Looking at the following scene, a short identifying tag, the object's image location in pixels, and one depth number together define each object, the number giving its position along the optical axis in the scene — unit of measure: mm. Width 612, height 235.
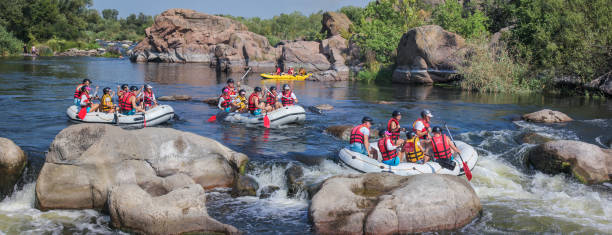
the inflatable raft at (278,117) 16531
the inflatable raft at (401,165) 10547
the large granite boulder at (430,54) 30828
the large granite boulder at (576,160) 11100
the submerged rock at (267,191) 10168
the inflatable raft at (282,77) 36031
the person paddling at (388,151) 10602
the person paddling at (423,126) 11805
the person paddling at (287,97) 17297
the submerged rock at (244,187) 10141
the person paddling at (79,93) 16391
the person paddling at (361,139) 11406
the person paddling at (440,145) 10854
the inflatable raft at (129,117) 15891
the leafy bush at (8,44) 52484
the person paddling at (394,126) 12066
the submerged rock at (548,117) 17891
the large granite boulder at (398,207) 8070
